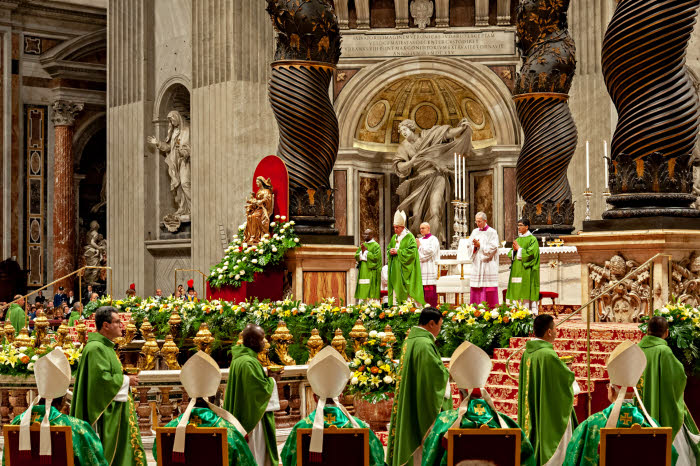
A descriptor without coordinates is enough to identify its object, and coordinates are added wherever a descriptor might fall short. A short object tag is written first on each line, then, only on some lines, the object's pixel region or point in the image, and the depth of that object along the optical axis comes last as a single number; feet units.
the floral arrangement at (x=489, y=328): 73.77
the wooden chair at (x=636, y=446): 40.93
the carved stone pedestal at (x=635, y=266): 69.77
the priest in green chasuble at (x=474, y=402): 40.37
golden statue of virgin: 93.25
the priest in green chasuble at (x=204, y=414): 41.39
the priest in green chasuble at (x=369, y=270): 100.22
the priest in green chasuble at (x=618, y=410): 40.96
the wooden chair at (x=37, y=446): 42.70
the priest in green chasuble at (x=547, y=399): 47.60
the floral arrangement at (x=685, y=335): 60.18
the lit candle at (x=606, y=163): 131.44
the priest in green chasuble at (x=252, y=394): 44.83
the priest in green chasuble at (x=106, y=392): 46.11
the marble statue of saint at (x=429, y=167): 147.95
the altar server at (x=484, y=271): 95.71
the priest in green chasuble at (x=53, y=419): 42.47
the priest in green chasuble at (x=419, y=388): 47.70
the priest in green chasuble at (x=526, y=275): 91.61
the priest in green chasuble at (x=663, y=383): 48.91
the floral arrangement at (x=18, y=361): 66.49
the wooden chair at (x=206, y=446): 41.68
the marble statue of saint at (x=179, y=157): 159.53
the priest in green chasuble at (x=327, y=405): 41.34
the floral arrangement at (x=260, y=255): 91.35
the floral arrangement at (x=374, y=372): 64.34
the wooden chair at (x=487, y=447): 40.04
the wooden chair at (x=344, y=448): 41.78
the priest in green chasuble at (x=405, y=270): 94.68
